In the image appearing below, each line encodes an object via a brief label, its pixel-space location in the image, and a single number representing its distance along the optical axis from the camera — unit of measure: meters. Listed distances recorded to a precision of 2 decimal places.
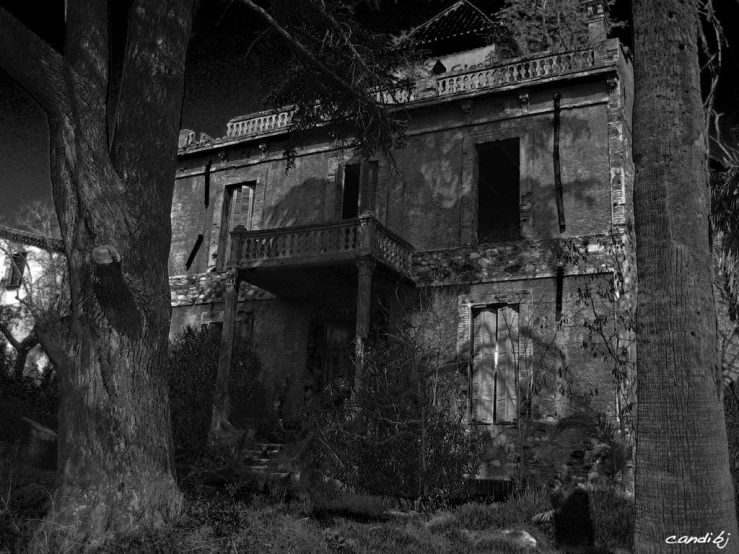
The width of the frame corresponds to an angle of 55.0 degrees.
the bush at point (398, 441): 10.00
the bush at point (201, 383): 14.33
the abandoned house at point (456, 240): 14.21
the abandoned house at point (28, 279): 27.03
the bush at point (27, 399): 12.55
